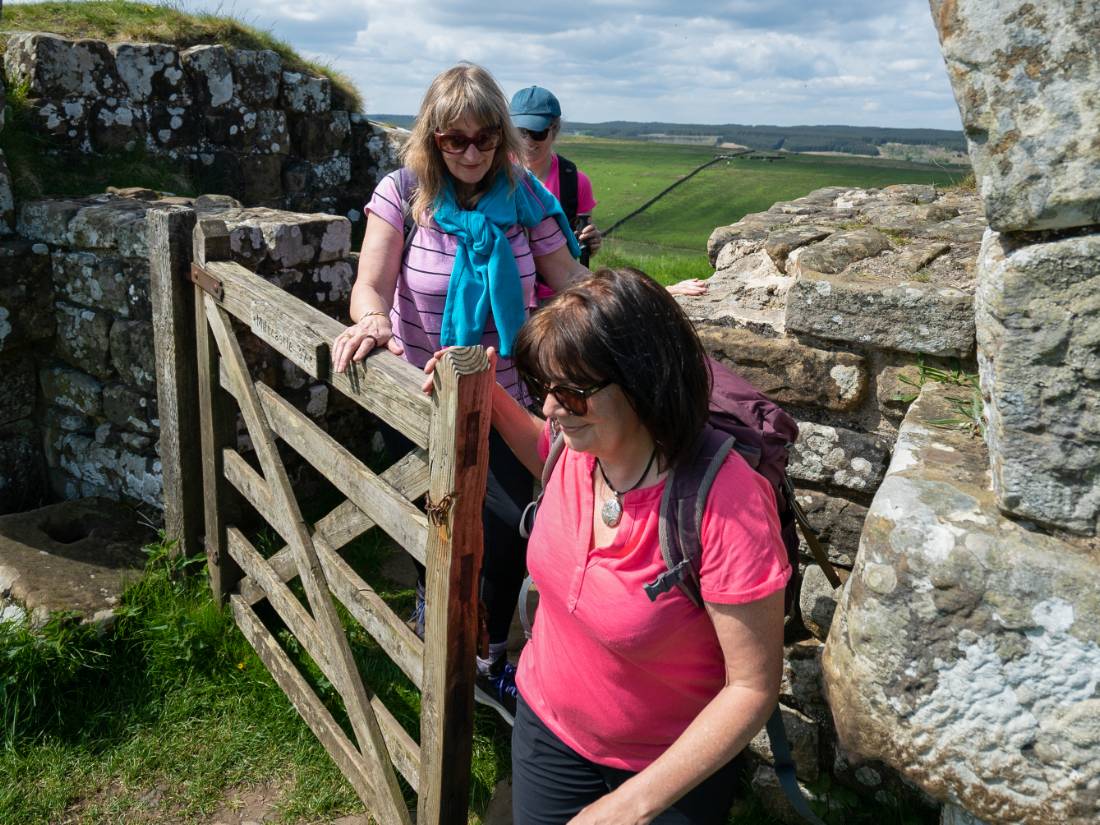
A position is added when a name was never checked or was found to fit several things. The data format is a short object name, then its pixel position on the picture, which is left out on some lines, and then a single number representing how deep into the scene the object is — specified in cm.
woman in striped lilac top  309
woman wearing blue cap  424
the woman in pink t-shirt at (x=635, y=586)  184
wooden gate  246
